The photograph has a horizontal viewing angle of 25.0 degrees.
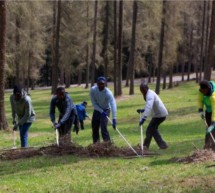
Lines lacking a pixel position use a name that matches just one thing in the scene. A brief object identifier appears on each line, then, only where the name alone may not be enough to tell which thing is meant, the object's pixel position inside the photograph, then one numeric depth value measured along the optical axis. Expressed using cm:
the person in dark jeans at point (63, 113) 1228
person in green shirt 1032
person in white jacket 1196
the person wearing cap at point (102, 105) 1245
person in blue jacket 1853
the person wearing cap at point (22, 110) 1287
